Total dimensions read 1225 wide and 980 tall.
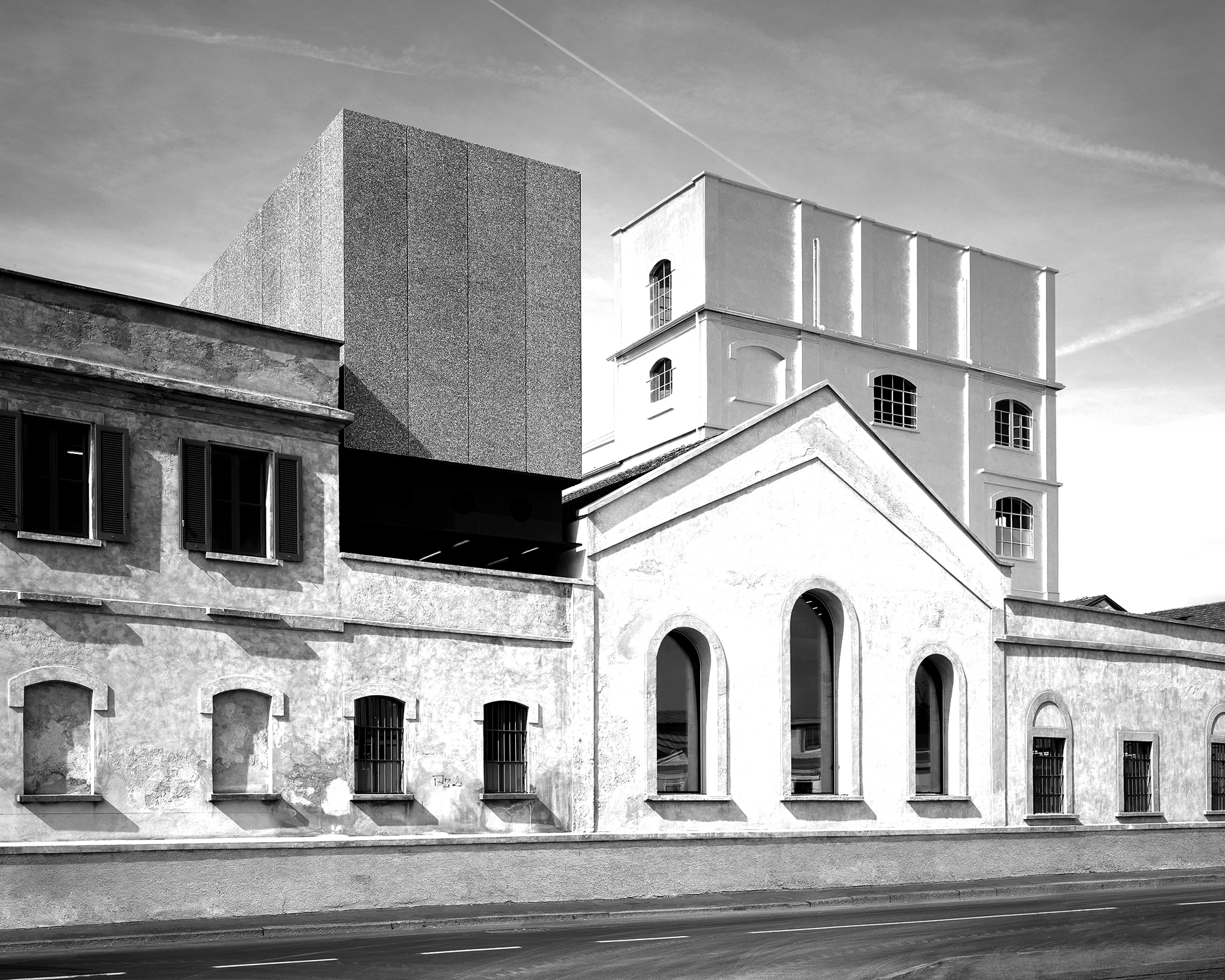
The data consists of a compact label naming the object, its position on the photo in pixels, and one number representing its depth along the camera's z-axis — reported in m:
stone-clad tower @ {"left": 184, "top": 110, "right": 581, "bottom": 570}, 24.59
